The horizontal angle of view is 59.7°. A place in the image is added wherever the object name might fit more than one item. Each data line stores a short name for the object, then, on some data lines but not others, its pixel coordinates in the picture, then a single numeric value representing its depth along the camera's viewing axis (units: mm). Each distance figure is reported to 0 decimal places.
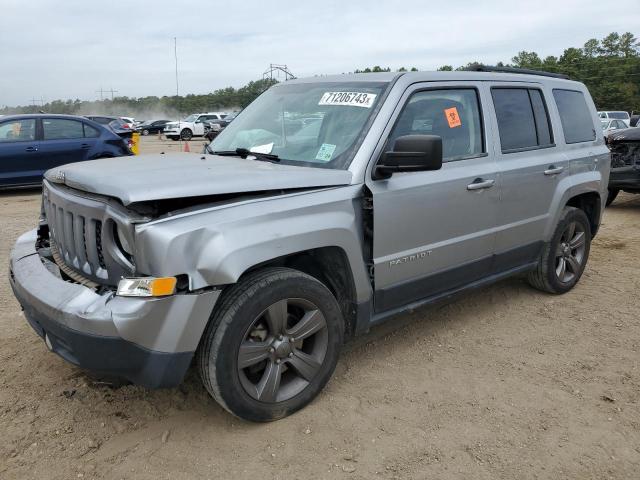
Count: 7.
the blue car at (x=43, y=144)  10016
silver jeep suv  2494
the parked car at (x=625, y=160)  8406
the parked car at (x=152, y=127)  44028
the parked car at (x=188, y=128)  35250
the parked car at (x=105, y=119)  22039
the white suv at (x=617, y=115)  30656
